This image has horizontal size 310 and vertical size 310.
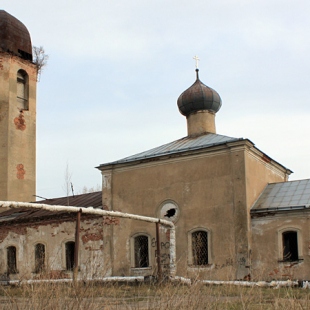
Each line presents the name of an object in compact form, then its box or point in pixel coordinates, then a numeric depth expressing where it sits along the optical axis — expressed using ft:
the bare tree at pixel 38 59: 75.72
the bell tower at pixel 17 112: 68.23
